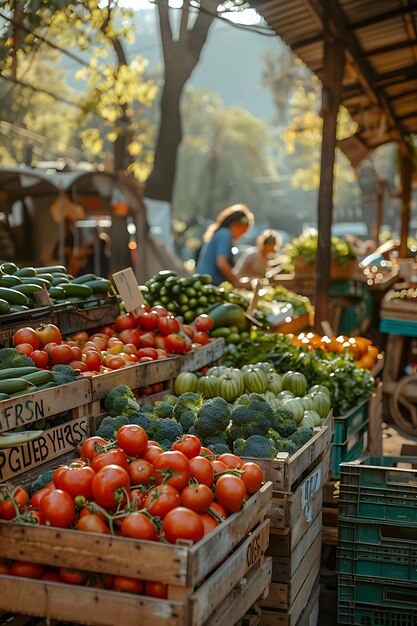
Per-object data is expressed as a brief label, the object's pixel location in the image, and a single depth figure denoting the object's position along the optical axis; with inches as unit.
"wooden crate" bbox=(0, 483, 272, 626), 106.2
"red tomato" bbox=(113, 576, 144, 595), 109.7
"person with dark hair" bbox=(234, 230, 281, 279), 492.4
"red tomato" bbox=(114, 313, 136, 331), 224.2
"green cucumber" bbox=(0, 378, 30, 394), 146.8
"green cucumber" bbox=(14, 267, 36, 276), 208.5
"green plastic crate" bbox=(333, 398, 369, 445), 230.4
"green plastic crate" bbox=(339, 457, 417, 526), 161.2
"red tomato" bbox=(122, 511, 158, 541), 111.5
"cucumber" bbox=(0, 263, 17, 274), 207.6
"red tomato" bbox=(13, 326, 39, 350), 173.6
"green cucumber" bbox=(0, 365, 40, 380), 152.6
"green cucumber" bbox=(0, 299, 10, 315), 176.6
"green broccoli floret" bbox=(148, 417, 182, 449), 153.3
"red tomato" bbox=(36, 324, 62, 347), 180.5
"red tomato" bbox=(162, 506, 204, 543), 110.9
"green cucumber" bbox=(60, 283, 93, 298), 213.8
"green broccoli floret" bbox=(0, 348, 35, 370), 159.5
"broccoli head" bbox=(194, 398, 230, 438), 161.3
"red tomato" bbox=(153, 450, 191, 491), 122.0
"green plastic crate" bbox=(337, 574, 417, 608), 161.5
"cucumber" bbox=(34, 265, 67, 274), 237.9
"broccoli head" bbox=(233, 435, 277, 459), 153.8
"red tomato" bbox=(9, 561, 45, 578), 115.1
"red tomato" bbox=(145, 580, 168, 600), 108.6
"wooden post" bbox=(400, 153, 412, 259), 629.9
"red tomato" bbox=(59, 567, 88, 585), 112.3
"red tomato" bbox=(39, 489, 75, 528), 115.4
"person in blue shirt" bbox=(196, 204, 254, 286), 370.0
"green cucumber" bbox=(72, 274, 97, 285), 226.4
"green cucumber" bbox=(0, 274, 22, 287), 195.3
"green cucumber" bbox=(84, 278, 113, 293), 224.1
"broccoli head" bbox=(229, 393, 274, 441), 162.4
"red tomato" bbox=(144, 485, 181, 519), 116.7
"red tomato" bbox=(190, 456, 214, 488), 126.6
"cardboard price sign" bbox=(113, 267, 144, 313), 220.7
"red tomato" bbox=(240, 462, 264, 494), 132.6
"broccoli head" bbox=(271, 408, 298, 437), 172.6
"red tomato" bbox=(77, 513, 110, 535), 113.3
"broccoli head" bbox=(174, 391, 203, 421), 173.2
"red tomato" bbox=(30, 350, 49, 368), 169.9
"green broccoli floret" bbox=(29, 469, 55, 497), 136.0
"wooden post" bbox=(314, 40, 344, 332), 327.6
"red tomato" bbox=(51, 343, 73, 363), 175.4
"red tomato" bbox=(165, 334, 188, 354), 215.9
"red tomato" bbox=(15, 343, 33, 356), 169.2
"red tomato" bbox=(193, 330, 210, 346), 238.8
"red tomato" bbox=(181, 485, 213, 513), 119.2
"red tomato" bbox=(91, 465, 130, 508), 117.3
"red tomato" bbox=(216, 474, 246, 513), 123.6
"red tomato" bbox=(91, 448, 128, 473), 125.6
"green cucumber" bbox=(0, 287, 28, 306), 185.5
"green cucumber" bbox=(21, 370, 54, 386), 154.3
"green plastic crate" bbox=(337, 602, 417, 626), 163.5
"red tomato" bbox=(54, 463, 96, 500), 120.3
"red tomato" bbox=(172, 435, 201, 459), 133.6
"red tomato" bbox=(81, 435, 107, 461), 136.3
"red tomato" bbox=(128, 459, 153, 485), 126.2
